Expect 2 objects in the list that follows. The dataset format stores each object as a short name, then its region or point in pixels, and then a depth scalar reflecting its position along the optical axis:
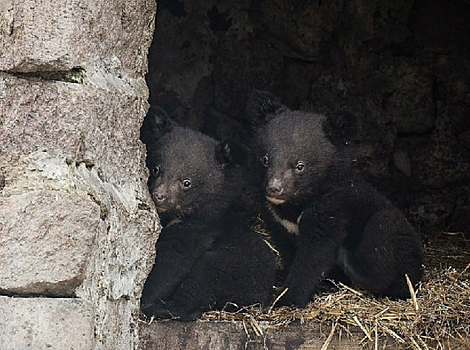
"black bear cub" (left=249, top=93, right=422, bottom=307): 9.51
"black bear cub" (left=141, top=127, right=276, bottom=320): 9.16
